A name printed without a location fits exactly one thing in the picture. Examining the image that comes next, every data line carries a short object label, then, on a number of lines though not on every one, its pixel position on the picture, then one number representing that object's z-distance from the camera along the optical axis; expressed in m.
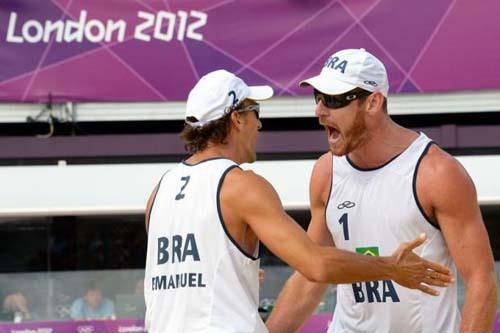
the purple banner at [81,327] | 19.80
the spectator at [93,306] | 19.92
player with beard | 10.31
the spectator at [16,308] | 20.02
